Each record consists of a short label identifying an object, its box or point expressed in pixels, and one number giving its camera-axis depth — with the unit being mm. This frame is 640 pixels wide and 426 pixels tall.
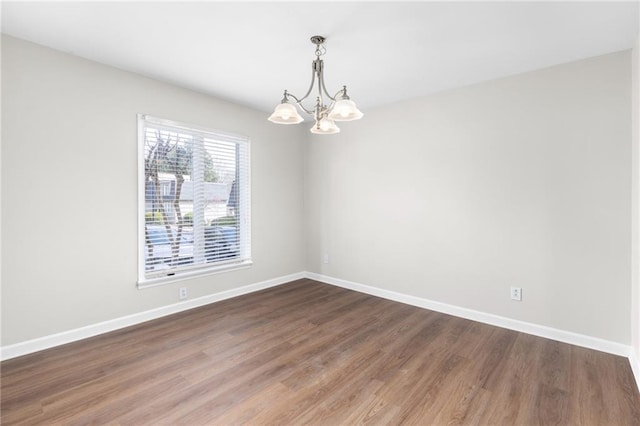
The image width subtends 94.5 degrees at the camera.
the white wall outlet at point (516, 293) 2988
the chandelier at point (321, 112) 2059
